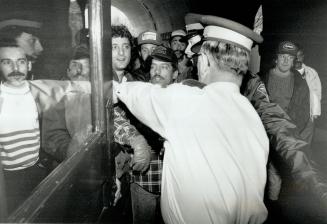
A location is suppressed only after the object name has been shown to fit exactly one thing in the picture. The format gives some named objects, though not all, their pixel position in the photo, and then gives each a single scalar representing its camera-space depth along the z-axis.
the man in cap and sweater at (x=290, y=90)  4.80
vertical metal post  1.49
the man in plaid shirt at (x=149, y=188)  2.74
